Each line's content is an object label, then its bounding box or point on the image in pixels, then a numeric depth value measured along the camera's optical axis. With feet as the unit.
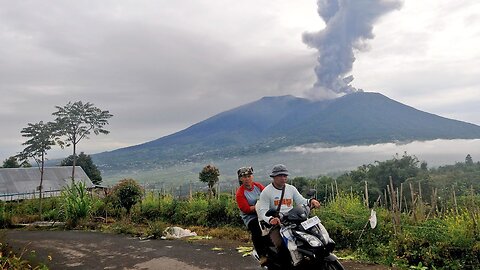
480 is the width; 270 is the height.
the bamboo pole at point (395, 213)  21.22
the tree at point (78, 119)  106.32
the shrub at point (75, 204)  37.37
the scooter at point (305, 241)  12.95
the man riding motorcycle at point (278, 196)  15.23
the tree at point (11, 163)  122.62
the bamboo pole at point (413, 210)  22.56
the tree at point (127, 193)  38.40
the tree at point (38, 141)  55.31
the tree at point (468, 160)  138.73
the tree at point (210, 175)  44.34
